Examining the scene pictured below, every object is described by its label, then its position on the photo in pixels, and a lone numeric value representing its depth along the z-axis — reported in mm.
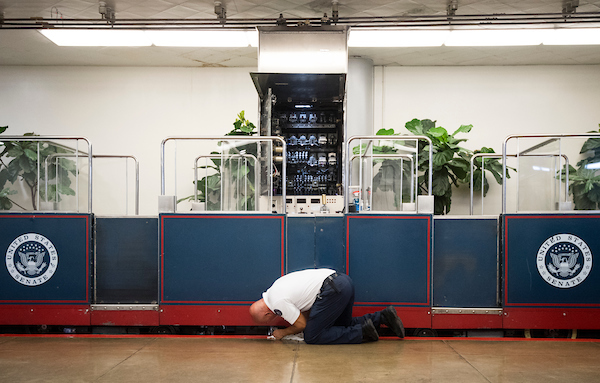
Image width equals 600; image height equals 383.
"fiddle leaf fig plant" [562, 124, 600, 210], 4883
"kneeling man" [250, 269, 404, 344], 4250
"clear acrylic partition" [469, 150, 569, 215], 5141
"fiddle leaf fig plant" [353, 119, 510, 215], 8352
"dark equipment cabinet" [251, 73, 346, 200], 7262
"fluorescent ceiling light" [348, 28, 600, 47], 7879
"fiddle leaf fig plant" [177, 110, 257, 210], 5652
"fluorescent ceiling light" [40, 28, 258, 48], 7922
